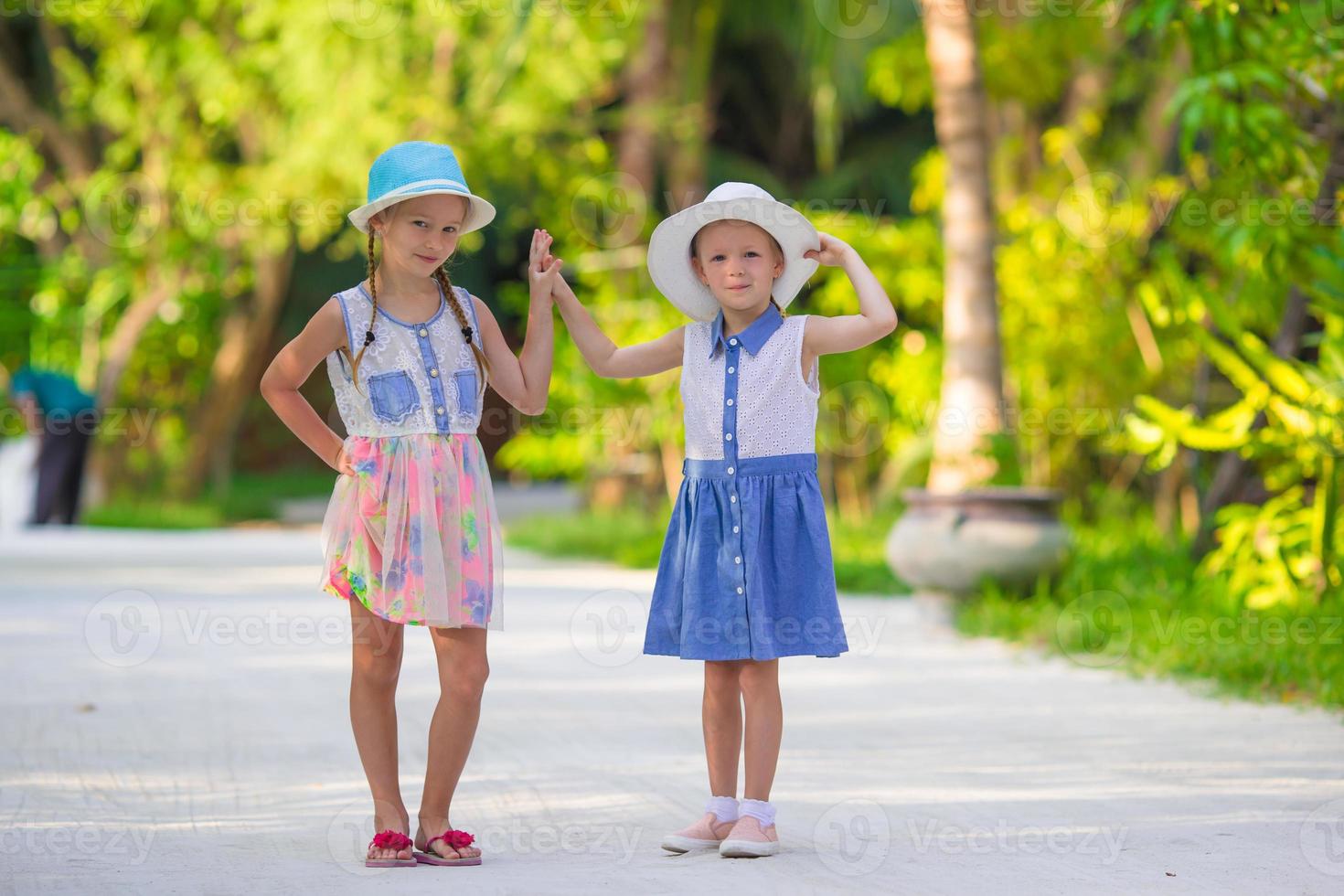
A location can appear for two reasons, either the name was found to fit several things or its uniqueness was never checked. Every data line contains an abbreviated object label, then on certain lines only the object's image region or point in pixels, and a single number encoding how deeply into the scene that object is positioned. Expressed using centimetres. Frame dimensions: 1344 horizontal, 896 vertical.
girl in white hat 801
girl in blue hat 781
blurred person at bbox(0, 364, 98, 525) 3098
